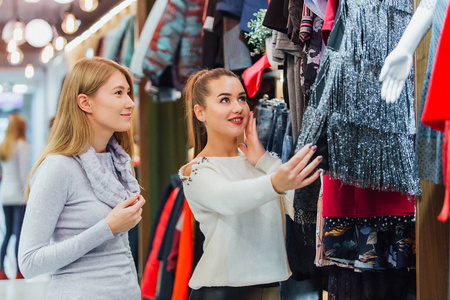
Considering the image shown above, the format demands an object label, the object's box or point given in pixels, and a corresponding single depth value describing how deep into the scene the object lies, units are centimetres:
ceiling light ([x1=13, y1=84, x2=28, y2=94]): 1103
